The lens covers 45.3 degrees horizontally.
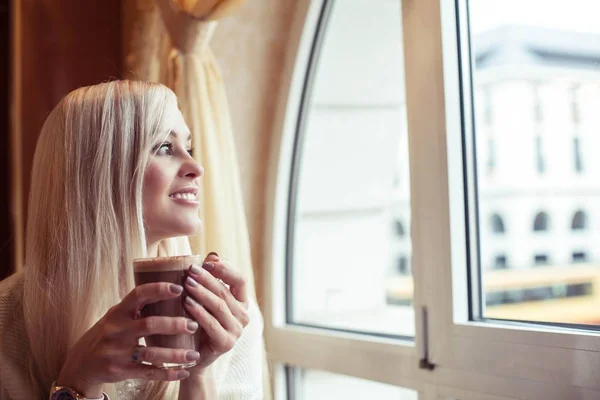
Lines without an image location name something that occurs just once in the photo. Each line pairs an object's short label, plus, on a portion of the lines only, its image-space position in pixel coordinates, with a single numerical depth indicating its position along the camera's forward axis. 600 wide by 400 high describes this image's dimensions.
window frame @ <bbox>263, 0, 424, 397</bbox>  2.06
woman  1.32
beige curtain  1.86
